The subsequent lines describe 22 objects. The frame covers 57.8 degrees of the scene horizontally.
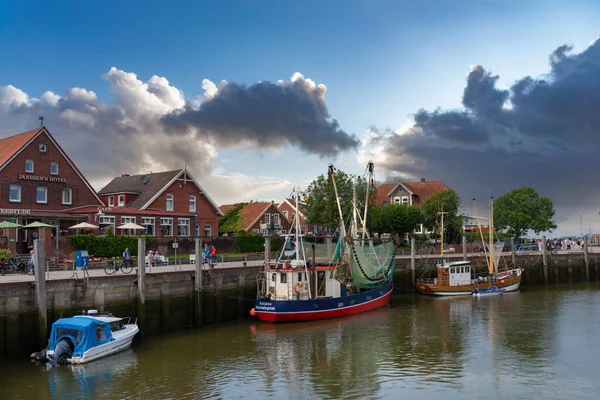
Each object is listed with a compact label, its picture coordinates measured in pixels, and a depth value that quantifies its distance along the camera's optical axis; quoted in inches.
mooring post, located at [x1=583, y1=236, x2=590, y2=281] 2456.9
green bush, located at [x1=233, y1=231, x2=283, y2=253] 2389.3
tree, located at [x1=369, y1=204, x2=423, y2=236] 3051.2
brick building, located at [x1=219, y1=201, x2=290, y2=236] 3186.5
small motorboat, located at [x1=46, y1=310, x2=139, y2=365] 946.7
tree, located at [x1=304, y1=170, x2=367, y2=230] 2837.1
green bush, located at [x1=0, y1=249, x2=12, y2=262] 1365.3
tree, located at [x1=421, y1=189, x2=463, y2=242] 3154.5
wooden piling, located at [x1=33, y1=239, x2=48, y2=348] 983.0
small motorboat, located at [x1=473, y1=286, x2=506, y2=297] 1947.6
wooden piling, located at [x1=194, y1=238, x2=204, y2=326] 1306.6
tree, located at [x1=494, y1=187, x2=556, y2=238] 3941.9
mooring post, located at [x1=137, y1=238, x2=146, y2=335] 1162.7
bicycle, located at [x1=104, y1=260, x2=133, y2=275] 1284.4
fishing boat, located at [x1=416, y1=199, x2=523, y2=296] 1945.1
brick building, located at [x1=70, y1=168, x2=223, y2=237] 2196.5
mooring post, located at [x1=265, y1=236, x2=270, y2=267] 1579.2
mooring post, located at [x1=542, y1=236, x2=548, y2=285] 2353.6
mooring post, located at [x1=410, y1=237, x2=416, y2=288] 2053.4
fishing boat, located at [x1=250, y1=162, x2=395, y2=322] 1360.7
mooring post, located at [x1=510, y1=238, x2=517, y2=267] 2300.7
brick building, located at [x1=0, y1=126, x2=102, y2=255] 1950.1
